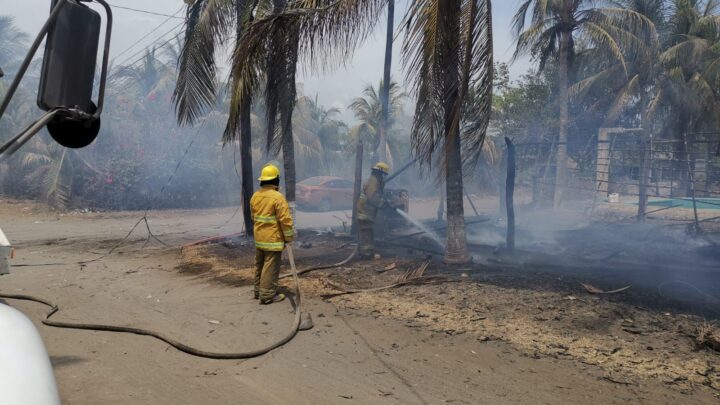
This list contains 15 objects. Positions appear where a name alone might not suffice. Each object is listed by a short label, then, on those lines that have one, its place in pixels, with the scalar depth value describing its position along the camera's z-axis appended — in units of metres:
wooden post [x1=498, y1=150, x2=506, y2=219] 14.65
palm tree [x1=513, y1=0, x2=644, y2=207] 17.12
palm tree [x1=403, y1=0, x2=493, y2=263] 5.89
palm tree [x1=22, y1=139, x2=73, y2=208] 17.30
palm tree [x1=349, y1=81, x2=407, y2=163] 27.78
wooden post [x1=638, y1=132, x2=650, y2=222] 11.51
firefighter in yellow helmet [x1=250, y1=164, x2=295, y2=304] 6.34
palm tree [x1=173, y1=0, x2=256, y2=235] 9.16
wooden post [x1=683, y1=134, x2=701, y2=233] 9.30
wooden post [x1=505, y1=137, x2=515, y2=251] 8.77
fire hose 4.64
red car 20.08
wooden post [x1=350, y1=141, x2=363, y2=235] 11.11
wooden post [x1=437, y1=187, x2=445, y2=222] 14.05
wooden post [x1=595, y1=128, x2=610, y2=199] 17.38
